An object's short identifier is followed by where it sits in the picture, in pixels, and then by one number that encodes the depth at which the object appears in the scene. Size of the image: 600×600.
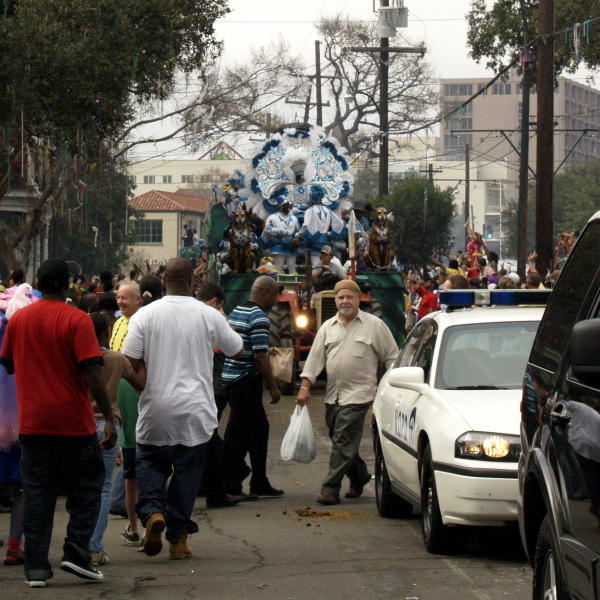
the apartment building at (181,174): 106.75
